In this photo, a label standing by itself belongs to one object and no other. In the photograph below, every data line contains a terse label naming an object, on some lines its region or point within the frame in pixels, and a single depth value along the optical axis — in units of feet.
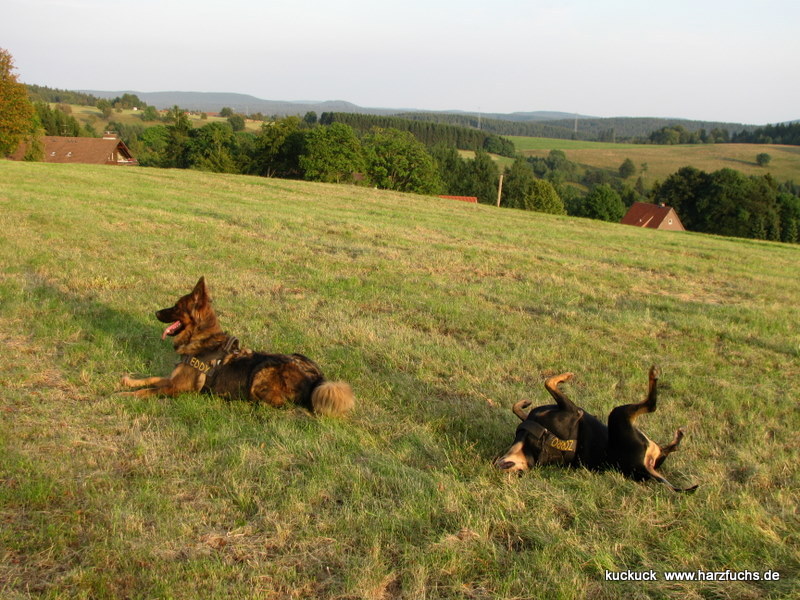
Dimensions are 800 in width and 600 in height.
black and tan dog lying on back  12.89
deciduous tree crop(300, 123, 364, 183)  198.39
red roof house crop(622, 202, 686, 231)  203.62
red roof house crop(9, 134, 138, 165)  200.33
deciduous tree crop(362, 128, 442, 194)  219.41
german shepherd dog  15.94
